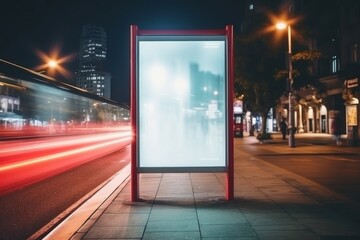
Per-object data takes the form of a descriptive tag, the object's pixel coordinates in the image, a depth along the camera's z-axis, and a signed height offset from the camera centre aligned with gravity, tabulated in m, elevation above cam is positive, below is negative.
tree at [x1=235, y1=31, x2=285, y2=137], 31.38 +4.51
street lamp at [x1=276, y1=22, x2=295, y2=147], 26.72 +2.33
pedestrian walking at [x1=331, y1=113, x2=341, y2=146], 28.61 +0.00
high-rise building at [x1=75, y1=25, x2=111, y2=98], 160.29 +18.29
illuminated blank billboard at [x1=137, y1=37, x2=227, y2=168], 9.21 +0.56
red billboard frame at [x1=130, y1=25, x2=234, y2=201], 9.09 +0.98
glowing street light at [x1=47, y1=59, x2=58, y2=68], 25.84 +3.76
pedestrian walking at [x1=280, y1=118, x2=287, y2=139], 39.81 -0.07
